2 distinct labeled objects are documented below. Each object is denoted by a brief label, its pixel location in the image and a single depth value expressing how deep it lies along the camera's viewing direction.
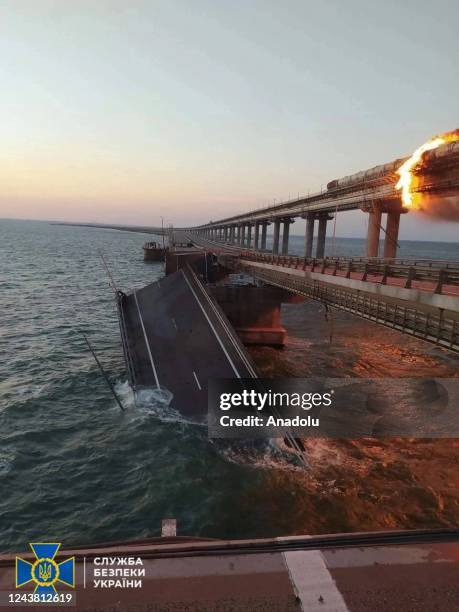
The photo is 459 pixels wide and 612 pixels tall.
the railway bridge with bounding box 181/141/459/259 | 34.88
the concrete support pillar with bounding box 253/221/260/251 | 130.52
